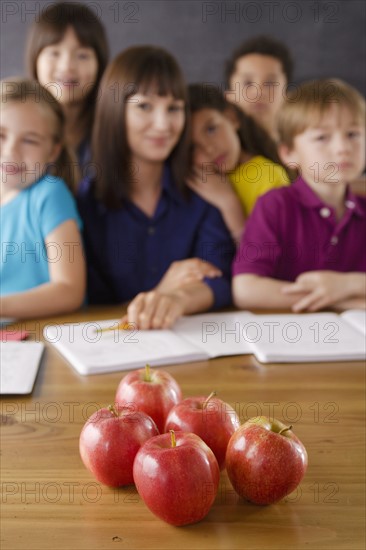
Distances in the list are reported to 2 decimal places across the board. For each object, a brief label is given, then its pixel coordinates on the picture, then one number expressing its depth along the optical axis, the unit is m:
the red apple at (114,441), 1.11
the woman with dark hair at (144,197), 2.16
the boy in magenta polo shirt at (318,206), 2.17
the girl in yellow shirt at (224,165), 2.31
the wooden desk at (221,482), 1.06
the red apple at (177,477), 1.04
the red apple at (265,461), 1.08
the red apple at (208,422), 1.14
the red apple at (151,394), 1.20
